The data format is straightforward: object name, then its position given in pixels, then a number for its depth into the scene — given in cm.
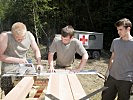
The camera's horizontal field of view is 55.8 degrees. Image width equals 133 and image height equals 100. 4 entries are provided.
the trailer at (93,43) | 513
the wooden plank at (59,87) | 126
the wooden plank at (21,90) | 125
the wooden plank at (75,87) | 128
